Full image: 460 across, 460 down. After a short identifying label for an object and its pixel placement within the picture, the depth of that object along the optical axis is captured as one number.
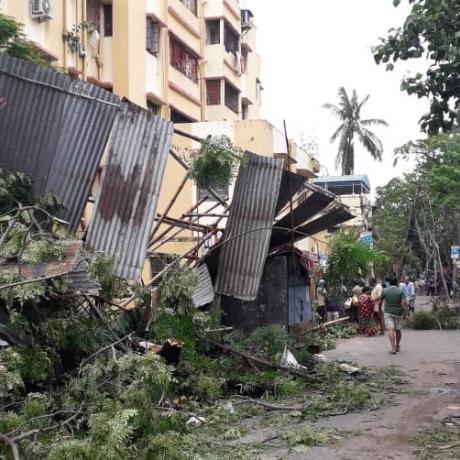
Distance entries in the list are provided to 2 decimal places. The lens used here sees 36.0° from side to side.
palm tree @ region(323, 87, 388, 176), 50.19
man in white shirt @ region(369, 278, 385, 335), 19.81
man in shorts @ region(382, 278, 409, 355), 15.12
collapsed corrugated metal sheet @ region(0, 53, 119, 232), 8.71
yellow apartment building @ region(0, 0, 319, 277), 20.58
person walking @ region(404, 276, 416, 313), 25.83
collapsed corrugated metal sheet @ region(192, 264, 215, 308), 10.95
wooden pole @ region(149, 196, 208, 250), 11.66
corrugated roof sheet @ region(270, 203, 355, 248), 12.03
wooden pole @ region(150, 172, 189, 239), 10.63
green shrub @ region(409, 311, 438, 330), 23.05
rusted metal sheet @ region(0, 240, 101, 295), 6.77
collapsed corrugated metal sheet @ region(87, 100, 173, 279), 8.59
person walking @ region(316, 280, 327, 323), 22.79
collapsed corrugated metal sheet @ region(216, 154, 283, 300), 11.02
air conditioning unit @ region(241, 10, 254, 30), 35.86
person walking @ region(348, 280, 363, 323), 21.66
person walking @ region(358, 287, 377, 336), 20.72
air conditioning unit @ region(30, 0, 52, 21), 19.11
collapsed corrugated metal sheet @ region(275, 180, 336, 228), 11.31
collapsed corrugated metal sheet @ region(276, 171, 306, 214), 11.15
